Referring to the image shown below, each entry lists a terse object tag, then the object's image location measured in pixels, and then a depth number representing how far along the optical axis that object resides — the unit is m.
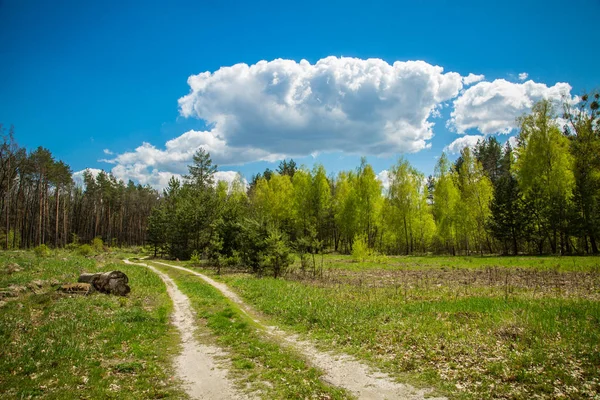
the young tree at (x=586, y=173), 33.09
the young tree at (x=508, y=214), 39.47
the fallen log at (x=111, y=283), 18.33
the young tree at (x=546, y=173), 36.50
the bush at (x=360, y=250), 37.25
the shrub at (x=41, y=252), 35.62
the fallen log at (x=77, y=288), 17.52
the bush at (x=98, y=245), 55.59
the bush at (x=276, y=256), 26.56
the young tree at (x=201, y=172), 64.31
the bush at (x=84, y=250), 45.97
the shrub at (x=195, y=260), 39.38
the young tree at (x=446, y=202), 47.28
